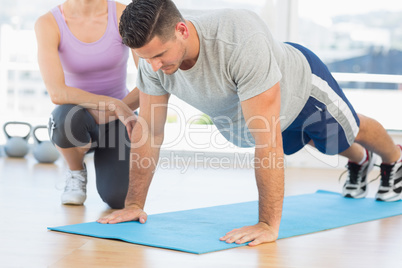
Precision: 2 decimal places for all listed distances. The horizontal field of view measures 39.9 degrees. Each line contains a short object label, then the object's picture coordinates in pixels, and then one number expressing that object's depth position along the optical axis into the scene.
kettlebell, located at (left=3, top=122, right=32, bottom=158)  4.04
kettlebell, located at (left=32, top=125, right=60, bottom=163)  3.84
